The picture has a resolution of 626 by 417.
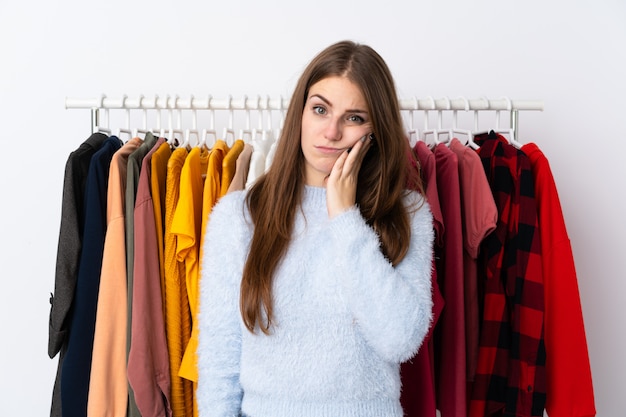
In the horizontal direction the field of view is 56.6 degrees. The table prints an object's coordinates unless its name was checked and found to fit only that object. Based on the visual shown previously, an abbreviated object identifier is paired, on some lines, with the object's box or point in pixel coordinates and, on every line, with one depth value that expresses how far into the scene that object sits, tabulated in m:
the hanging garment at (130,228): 1.73
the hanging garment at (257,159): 1.75
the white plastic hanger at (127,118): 1.98
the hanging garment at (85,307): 1.72
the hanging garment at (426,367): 1.66
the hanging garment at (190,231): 1.72
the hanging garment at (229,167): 1.79
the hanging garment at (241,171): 1.74
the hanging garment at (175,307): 1.77
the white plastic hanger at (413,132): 1.95
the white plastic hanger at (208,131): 1.97
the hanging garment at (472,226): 1.75
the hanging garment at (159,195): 1.79
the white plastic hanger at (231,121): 1.96
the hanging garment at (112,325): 1.71
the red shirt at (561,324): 1.75
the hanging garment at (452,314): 1.73
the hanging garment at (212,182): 1.75
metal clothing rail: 1.96
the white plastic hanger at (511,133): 1.96
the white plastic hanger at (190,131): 1.95
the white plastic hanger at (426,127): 1.96
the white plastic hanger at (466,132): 1.94
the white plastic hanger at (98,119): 2.00
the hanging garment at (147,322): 1.70
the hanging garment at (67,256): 1.71
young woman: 1.34
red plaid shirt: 1.70
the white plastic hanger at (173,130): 1.99
